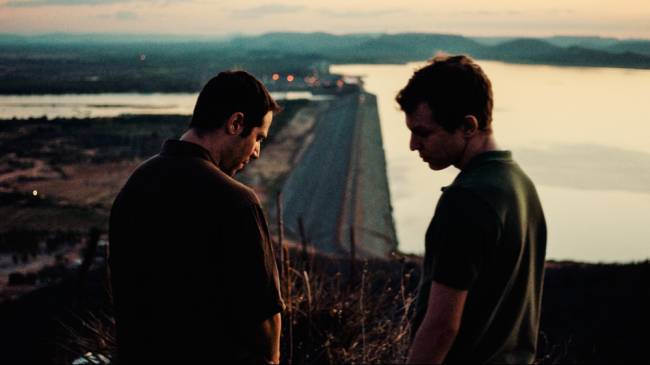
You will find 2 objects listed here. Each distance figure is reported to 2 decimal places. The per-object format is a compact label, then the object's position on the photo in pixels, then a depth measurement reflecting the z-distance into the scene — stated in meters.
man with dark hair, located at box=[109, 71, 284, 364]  1.44
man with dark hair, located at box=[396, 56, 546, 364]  1.27
